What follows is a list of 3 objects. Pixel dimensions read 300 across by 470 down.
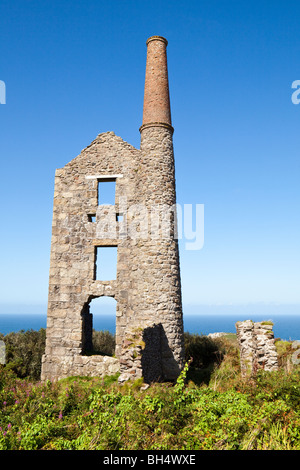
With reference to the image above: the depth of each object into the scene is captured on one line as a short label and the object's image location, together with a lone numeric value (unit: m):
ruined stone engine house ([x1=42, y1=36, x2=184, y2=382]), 13.17
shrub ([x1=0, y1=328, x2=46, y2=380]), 15.54
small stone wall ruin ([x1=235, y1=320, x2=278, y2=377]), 11.18
